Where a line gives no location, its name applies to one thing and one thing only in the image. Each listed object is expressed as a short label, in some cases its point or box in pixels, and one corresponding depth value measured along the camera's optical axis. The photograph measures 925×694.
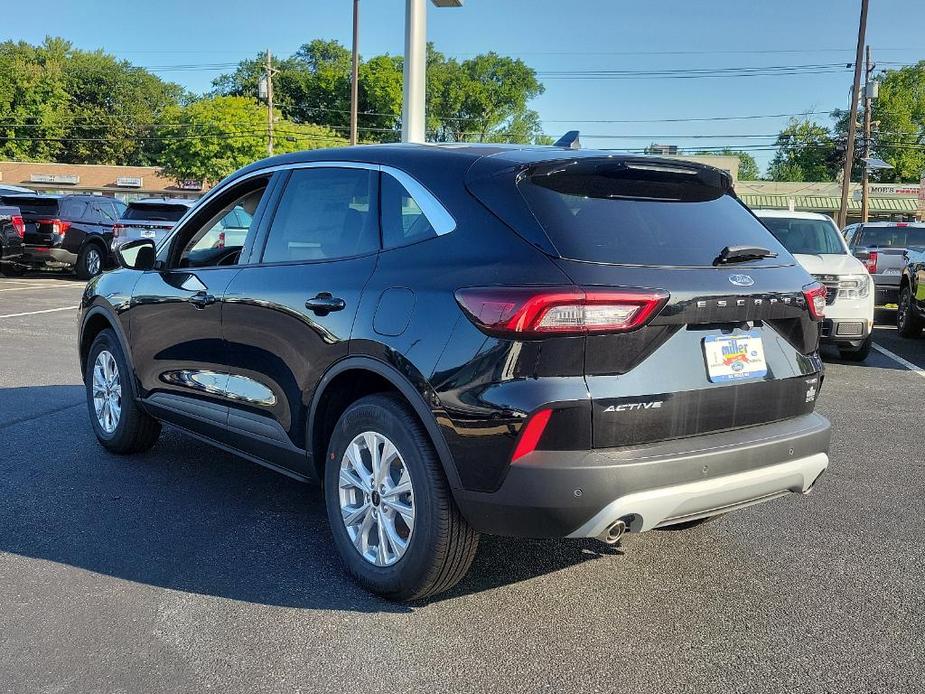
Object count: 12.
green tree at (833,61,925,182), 80.12
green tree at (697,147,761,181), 120.45
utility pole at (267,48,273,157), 54.83
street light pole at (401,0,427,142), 12.96
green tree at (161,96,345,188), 59.69
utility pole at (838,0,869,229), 32.06
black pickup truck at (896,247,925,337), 12.04
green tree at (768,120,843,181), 86.19
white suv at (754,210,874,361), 9.69
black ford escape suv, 2.96
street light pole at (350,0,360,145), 34.16
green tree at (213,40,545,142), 85.50
